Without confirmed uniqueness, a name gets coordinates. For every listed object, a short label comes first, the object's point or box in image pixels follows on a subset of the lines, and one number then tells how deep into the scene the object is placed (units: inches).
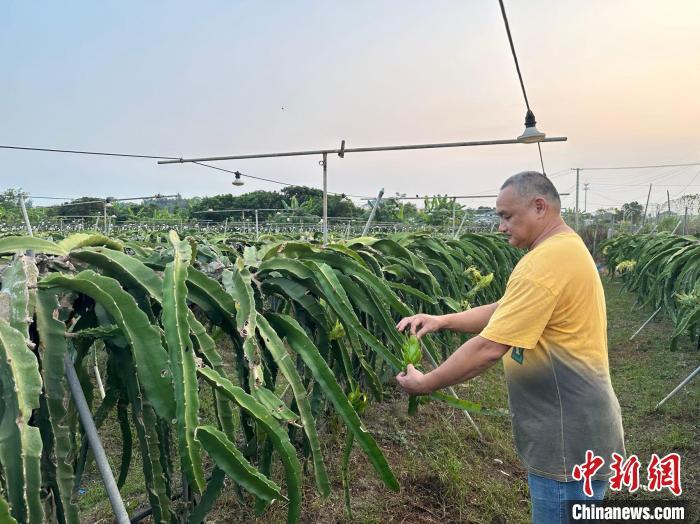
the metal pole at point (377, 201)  151.0
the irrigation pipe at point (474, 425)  120.4
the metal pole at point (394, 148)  121.9
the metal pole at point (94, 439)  41.5
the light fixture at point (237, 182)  210.4
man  58.7
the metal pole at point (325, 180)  121.6
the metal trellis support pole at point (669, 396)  125.3
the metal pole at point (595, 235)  613.9
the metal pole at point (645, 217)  638.8
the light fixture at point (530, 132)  112.7
